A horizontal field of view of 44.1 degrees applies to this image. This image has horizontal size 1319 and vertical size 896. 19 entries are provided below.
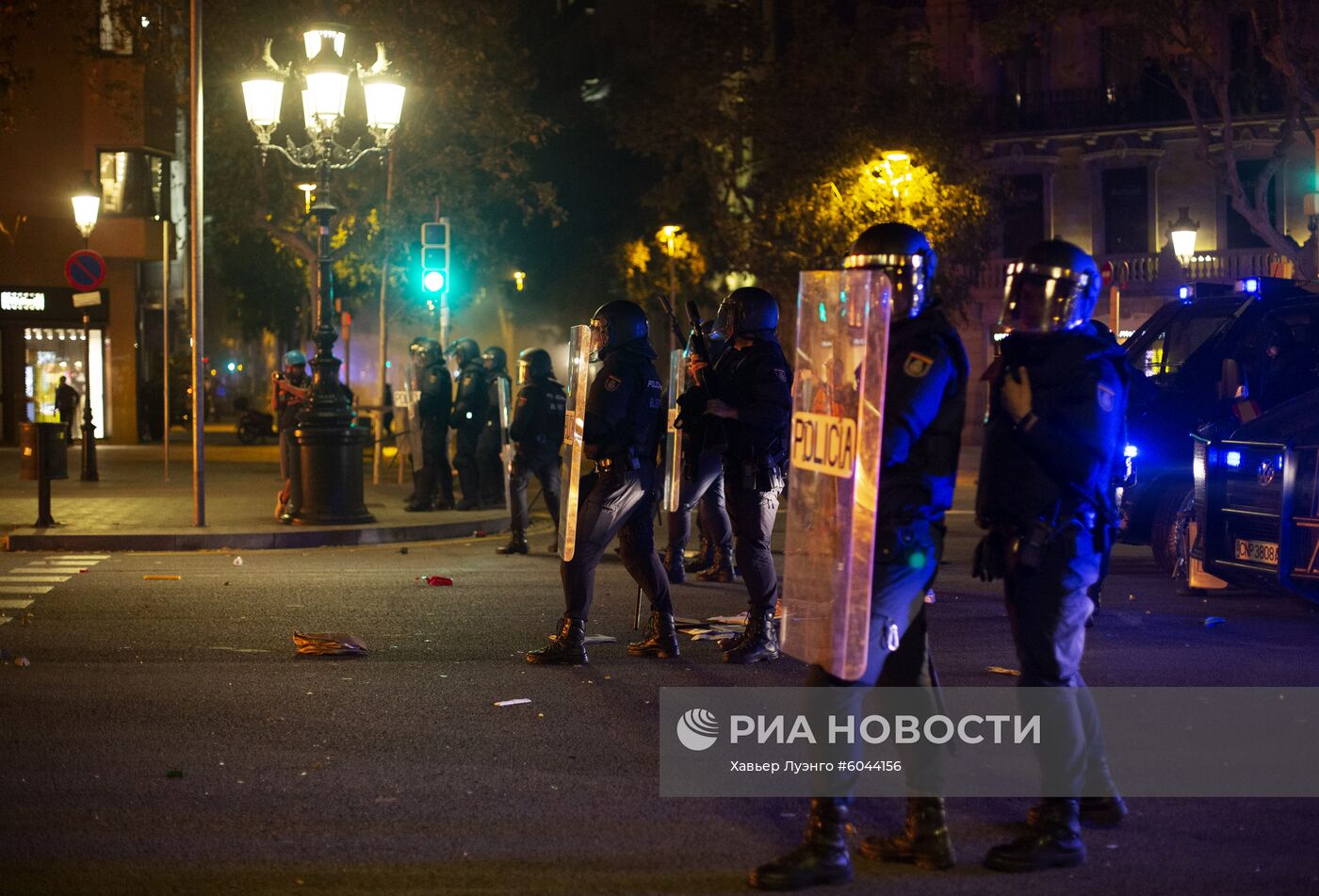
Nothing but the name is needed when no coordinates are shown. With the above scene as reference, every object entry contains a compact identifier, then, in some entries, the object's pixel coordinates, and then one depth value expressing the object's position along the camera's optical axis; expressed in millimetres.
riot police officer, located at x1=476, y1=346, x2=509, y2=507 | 17234
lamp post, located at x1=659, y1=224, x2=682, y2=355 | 40328
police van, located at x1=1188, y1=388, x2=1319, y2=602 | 9688
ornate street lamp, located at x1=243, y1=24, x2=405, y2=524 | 16625
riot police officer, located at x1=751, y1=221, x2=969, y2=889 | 5051
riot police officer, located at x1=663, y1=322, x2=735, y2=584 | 9107
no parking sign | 23953
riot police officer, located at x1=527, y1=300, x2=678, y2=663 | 8609
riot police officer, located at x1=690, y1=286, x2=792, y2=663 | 8703
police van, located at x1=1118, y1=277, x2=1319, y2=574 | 12453
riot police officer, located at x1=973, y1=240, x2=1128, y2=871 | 5168
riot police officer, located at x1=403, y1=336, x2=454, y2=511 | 18719
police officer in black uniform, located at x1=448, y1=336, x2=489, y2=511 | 17281
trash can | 16359
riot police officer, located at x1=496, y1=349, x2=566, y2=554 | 14039
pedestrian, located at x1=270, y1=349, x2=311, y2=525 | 16891
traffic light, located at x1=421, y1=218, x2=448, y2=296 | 22984
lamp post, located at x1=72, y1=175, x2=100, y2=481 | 23969
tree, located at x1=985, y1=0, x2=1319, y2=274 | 25219
